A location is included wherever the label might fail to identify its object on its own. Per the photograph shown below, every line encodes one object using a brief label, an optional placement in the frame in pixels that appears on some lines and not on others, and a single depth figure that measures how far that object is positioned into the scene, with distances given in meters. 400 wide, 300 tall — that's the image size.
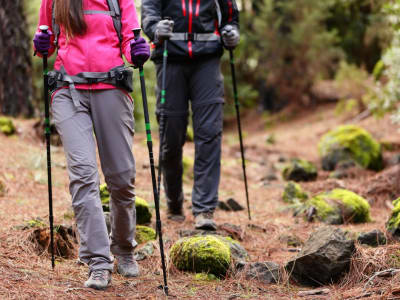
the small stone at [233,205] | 12.47
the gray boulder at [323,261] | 6.98
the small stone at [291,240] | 9.35
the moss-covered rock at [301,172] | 17.25
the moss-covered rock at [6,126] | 16.78
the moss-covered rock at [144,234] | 9.15
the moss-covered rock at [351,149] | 17.98
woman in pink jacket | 6.55
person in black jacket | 10.01
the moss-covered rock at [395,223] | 8.22
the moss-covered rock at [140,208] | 9.95
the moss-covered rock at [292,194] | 13.62
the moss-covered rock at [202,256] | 7.44
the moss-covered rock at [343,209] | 10.86
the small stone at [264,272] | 7.25
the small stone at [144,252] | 8.27
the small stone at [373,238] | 8.31
